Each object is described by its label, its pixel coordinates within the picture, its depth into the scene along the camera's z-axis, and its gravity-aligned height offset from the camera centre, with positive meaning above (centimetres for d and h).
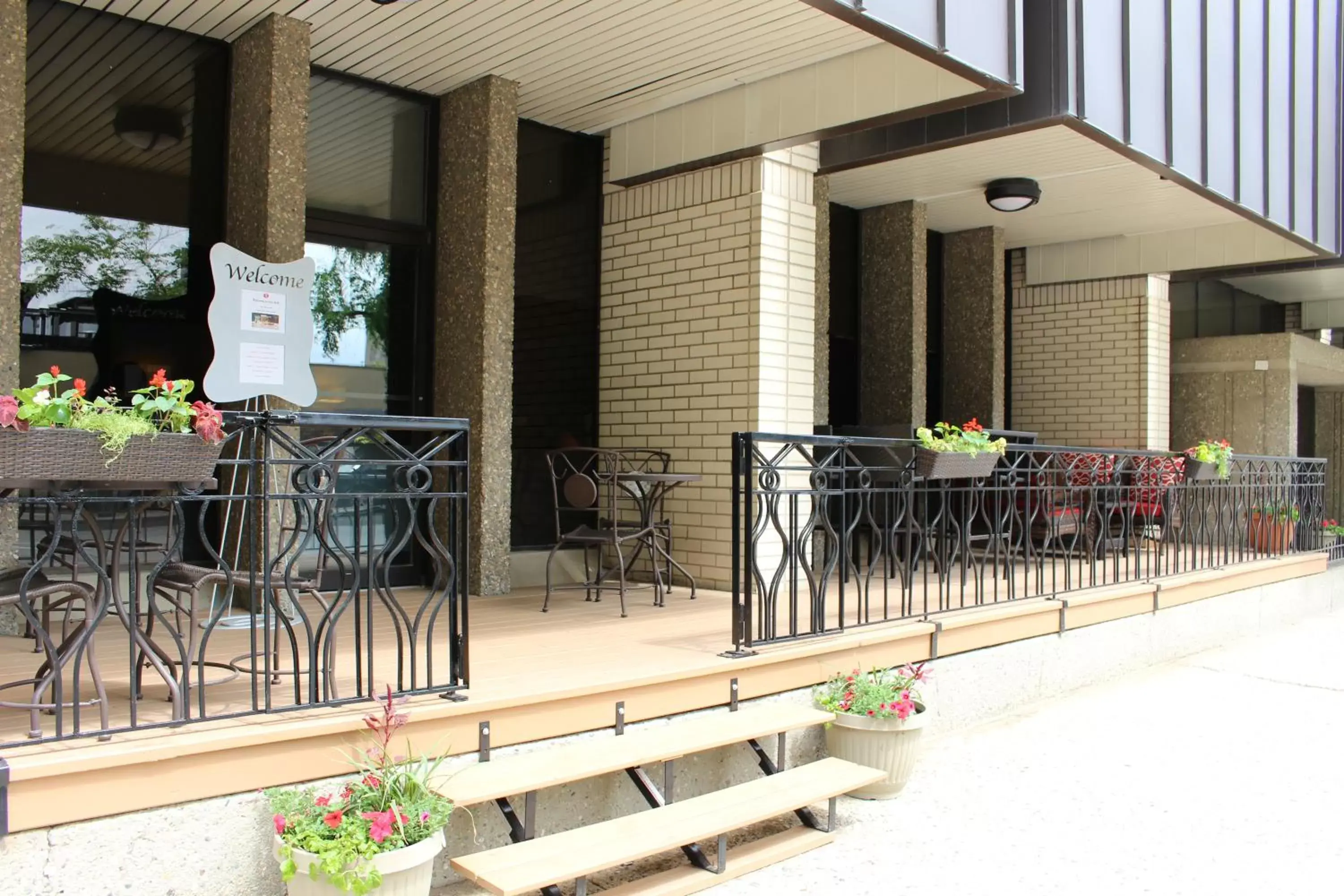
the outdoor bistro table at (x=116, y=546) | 267 -25
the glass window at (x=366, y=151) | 577 +173
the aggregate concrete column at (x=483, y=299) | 587 +89
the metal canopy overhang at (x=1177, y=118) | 599 +232
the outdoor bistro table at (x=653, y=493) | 535 -21
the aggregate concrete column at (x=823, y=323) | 734 +98
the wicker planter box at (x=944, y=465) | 493 -2
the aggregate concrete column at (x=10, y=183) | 412 +107
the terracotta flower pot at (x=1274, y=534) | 921 -63
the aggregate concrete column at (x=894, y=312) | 836 +120
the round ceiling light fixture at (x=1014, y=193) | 742 +191
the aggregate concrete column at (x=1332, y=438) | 1509 +38
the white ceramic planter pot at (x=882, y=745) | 419 -115
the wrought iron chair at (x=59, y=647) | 263 -51
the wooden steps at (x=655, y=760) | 313 -99
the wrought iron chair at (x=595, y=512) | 541 -33
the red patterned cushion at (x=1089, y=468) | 652 -4
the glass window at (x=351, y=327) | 576 +71
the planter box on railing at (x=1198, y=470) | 754 -5
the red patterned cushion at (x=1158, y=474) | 735 -8
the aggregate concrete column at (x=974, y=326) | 923 +121
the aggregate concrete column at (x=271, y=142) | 498 +151
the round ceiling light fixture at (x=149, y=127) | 507 +160
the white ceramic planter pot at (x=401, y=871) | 264 -108
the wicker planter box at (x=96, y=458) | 253 -2
